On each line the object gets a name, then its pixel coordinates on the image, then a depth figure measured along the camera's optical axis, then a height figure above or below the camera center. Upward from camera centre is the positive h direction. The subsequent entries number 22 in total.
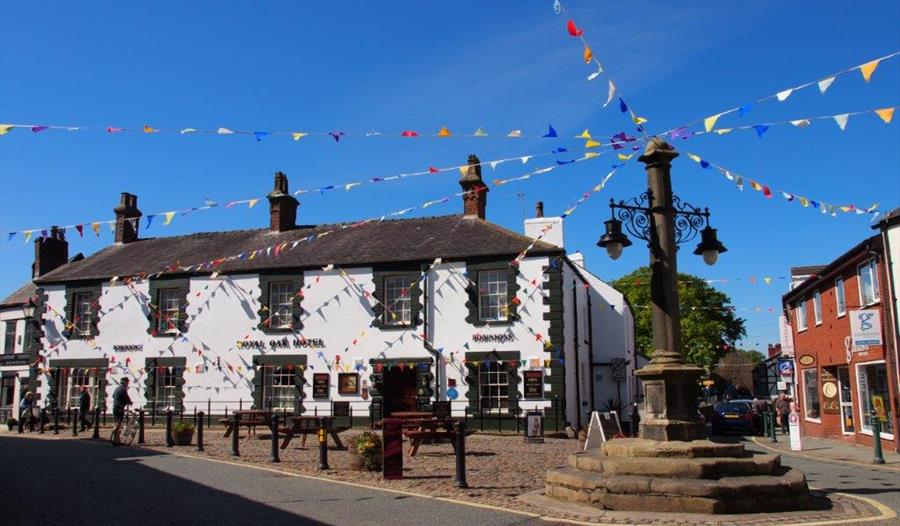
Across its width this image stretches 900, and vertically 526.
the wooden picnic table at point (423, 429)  14.42 -1.06
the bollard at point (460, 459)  10.88 -1.21
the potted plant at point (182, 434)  17.70 -1.28
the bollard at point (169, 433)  17.53 -1.25
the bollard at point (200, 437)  16.22 -1.25
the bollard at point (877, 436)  15.02 -1.29
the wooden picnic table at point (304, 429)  16.19 -1.11
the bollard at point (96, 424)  19.92 -1.16
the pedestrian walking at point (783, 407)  25.25 -1.12
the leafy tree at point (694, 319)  48.94 +3.92
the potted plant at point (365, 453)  12.90 -1.31
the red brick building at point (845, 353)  17.66 +0.60
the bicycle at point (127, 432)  17.97 -1.24
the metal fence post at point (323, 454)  13.19 -1.34
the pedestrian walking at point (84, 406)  22.55 -0.76
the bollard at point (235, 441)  15.26 -1.26
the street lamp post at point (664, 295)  10.12 +1.18
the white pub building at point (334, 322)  22.50 +1.93
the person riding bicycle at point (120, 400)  19.41 -0.51
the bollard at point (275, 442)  14.12 -1.19
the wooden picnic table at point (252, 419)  18.56 -1.01
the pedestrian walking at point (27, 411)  24.80 -0.97
